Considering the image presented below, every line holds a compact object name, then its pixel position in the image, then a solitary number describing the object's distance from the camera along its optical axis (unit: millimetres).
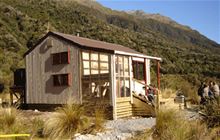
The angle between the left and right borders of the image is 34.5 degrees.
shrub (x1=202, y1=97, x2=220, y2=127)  10000
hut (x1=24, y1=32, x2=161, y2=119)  15844
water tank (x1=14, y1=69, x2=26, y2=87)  20547
